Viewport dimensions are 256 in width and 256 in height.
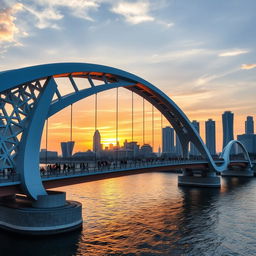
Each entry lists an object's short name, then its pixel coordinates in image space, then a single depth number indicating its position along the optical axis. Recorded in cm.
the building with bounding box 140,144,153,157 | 17138
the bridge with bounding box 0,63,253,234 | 2358
